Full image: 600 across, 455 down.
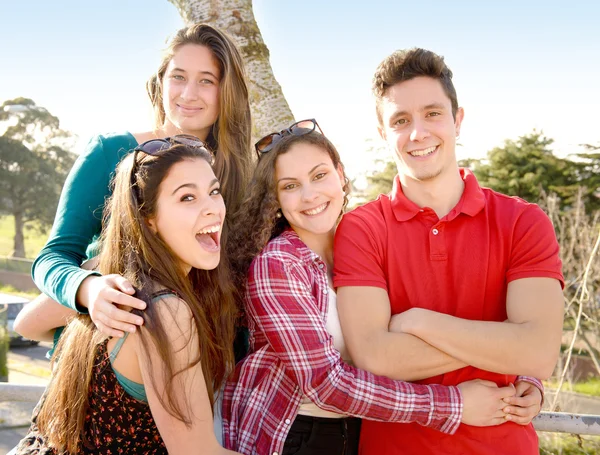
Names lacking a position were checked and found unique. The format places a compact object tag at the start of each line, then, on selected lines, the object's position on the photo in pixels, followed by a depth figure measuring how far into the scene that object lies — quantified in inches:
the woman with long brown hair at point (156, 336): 77.8
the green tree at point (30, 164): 1326.3
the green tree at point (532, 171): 964.6
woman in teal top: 106.3
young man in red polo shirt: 87.7
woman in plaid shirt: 84.2
